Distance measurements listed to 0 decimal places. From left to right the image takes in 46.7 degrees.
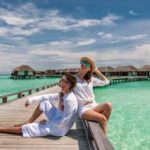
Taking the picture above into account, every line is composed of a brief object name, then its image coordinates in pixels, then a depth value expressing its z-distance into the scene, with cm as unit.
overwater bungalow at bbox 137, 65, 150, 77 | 4326
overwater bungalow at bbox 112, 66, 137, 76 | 4374
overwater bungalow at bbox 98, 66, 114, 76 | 4447
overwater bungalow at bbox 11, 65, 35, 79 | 4777
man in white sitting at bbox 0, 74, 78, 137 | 270
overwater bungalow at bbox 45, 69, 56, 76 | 5896
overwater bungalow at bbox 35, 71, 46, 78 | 5416
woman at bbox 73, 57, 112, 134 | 275
